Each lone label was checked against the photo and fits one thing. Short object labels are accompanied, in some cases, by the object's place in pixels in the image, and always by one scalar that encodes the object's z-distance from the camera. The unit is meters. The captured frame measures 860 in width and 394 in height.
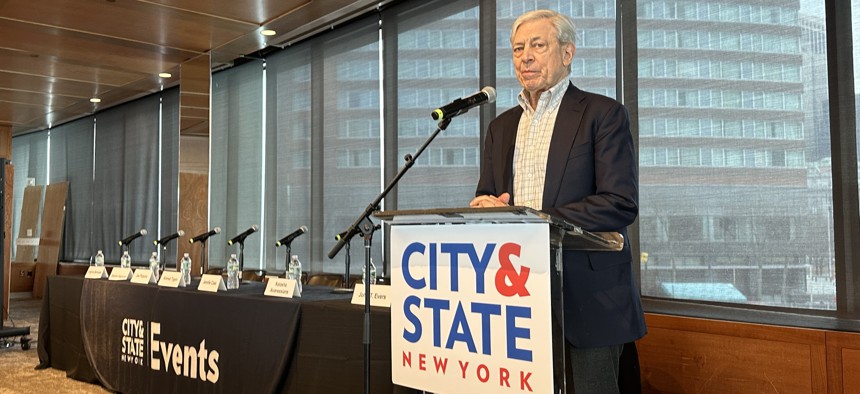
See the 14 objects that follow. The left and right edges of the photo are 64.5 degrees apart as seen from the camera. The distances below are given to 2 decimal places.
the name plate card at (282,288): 3.03
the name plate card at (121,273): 4.24
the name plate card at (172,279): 3.68
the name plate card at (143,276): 3.96
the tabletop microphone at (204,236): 4.09
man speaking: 1.50
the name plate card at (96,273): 4.42
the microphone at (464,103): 1.90
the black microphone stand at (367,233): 2.05
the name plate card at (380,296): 2.57
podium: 1.34
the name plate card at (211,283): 3.38
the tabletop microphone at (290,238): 3.50
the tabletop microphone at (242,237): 3.90
